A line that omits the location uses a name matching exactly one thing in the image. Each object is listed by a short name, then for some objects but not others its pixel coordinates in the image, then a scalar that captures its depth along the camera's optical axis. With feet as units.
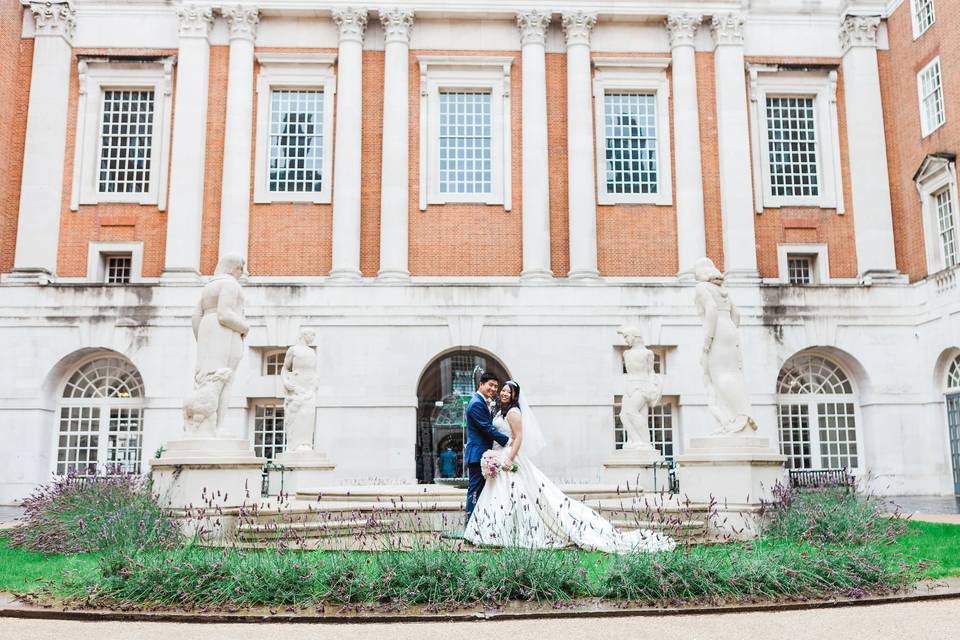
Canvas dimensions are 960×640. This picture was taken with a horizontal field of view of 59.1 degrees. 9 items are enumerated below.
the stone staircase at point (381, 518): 32.60
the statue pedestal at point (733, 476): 38.73
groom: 32.83
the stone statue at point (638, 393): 58.75
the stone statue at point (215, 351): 38.93
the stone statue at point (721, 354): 41.50
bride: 31.42
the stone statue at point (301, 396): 59.11
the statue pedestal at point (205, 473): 37.65
